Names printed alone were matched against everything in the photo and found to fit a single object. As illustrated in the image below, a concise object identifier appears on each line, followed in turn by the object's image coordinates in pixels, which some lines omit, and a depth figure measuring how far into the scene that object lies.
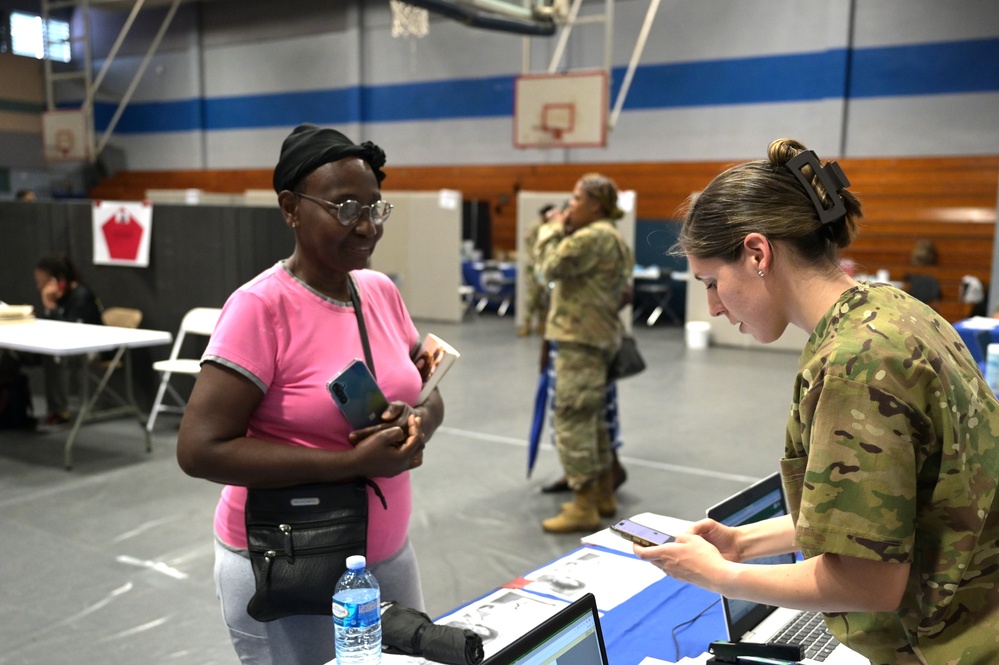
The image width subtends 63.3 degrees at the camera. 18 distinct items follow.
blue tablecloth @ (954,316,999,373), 3.12
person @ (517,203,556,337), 8.05
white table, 4.60
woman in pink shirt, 1.45
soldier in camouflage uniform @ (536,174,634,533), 3.88
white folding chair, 5.22
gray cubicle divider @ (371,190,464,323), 10.76
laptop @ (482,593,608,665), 1.07
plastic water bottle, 1.27
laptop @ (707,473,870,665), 1.58
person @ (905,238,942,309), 8.38
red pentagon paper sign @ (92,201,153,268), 5.84
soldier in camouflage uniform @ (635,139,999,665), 0.89
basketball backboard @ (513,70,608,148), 8.19
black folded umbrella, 1.33
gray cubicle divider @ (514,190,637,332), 10.39
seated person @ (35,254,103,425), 5.55
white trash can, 9.14
